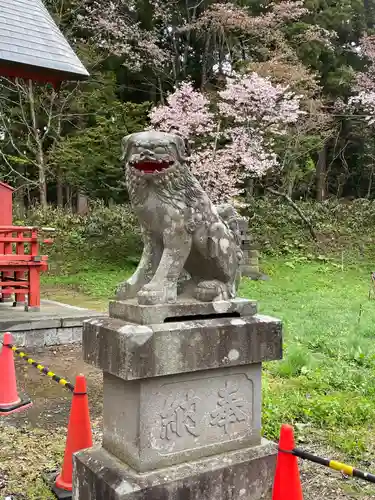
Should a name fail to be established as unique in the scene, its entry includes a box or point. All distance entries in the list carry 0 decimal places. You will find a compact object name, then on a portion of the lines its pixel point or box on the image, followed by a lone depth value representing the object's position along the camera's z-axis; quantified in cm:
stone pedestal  272
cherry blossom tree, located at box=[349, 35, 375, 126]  1869
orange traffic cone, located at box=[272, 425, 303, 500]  262
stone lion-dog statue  289
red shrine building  725
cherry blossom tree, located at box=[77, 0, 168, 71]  1805
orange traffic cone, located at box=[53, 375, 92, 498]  335
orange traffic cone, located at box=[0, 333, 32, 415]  479
